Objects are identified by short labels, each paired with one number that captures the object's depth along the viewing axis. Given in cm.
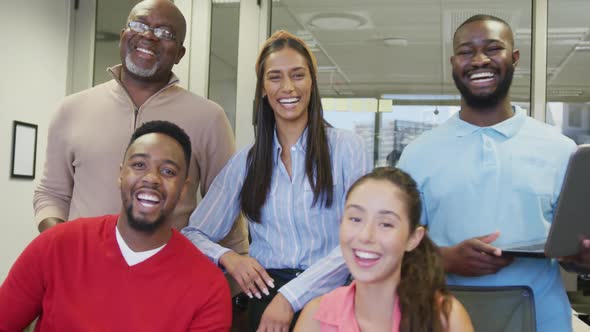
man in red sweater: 173
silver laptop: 139
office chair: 162
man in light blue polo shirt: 179
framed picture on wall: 400
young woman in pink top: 160
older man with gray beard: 232
